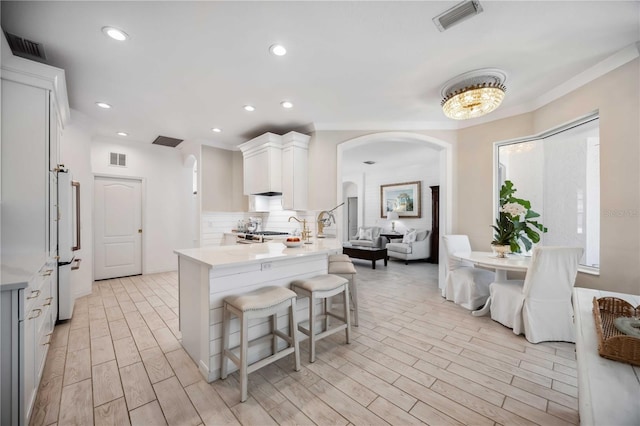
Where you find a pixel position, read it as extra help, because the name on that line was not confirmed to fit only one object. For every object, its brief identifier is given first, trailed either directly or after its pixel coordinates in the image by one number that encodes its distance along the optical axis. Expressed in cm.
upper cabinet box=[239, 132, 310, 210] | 420
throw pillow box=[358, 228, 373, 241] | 739
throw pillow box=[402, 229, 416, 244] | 673
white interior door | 480
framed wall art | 750
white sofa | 652
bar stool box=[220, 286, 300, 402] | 176
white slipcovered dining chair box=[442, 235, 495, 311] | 334
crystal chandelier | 265
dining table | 281
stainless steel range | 456
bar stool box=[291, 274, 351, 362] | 220
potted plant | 318
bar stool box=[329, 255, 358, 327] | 291
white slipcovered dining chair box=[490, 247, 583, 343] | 251
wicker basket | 90
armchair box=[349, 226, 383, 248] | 648
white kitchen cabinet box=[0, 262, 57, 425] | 130
